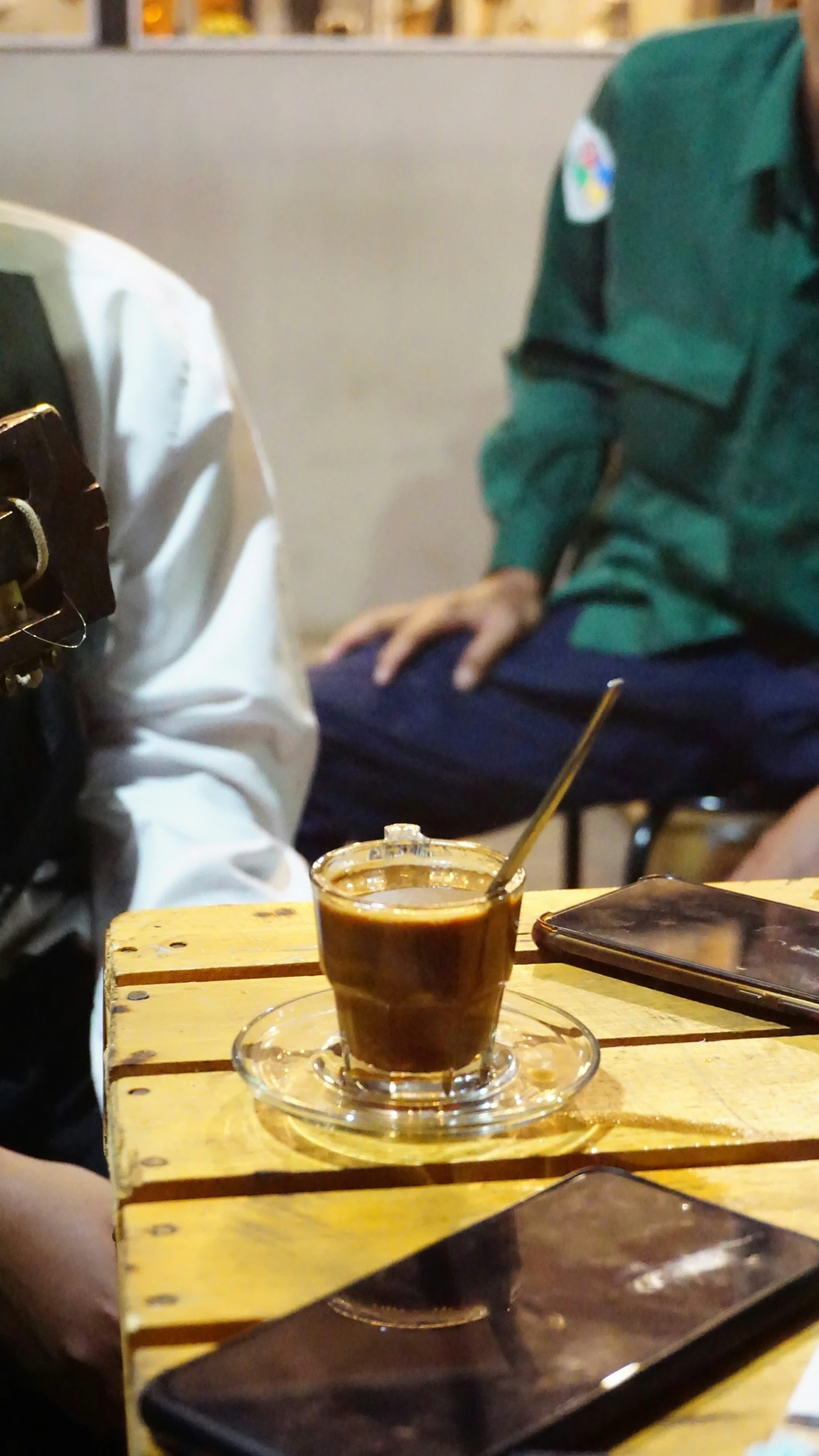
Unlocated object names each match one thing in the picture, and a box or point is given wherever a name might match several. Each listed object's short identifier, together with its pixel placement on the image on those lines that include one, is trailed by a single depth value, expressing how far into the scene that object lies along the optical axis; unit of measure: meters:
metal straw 0.61
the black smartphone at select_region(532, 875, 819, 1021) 0.71
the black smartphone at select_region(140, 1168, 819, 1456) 0.40
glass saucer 0.59
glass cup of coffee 0.61
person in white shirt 1.00
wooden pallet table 0.47
